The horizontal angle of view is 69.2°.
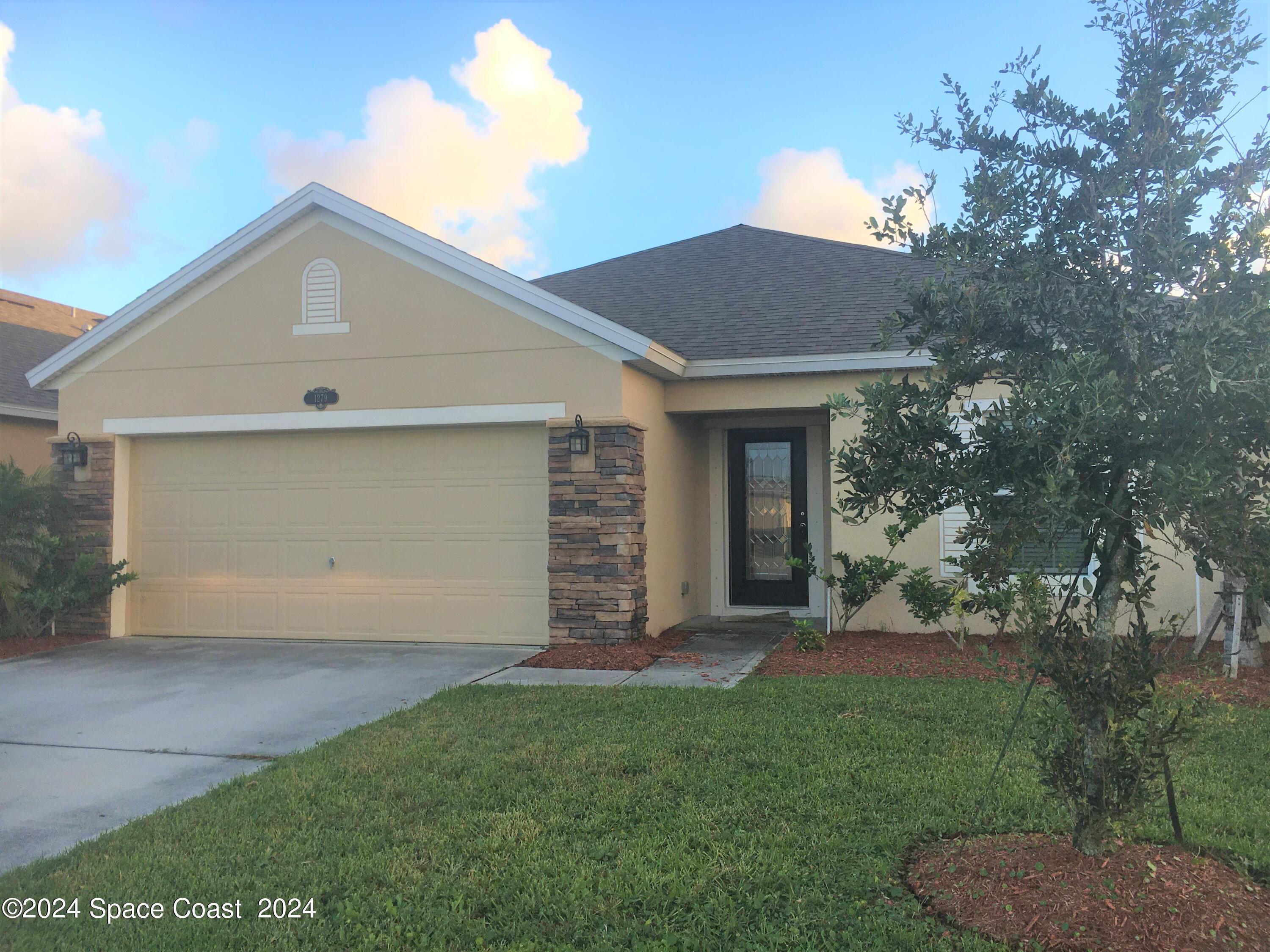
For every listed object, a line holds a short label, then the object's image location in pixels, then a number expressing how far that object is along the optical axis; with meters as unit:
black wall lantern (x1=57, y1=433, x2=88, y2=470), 10.66
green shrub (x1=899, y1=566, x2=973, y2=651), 9.02
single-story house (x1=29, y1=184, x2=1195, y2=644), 9.34
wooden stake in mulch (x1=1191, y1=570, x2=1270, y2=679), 7.15
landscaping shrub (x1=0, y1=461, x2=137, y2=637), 10.01
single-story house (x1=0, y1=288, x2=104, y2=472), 13.12
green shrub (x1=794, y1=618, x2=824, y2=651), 8.92
